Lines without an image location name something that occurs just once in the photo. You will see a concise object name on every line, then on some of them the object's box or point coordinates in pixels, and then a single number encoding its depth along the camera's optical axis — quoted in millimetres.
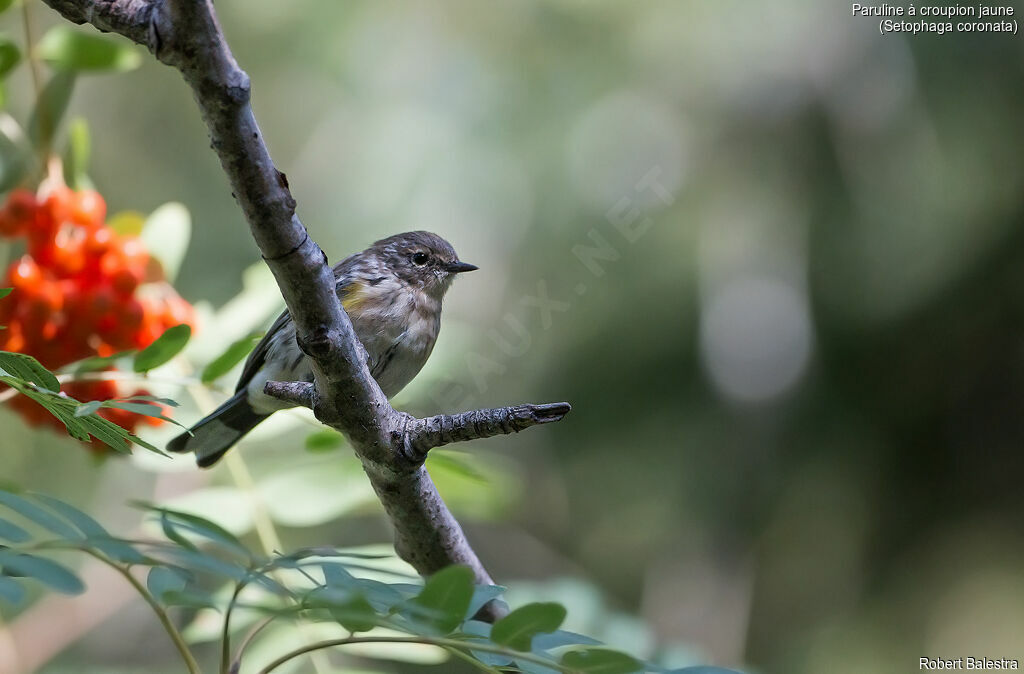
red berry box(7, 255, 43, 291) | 4049
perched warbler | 4084
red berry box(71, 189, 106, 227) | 4058
